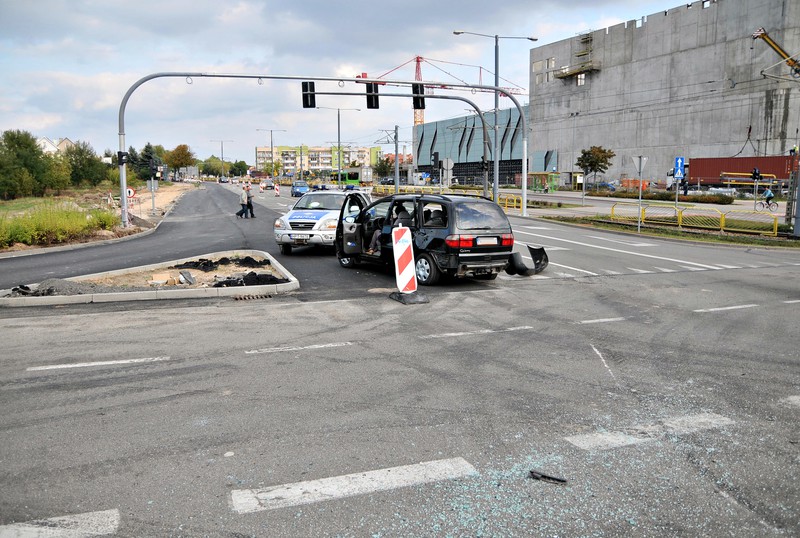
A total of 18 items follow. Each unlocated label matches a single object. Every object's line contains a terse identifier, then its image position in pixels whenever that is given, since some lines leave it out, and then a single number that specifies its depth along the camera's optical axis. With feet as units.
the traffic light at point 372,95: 95.02
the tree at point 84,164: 256.11
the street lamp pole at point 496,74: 113.38
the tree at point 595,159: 184.85
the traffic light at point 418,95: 97.65
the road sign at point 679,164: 119.80
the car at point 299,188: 212.43
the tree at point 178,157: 476.54
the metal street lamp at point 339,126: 230.81
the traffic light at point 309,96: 91.54
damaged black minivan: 38.34
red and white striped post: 34.73
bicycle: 116.67
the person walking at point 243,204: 114.06
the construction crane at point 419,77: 277.33
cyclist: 114.83
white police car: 55.01
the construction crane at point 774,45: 94.38
